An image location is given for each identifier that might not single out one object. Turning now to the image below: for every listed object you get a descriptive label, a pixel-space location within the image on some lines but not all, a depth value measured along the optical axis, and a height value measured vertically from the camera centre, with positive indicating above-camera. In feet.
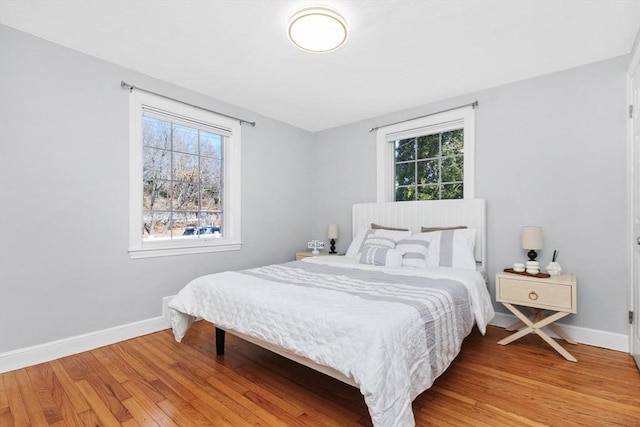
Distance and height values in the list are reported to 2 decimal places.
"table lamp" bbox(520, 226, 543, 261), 8.84 -0.73
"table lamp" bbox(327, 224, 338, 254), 14.11 -0.85
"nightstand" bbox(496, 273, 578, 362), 7.65 -2.20
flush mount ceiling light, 6.66 +4.22
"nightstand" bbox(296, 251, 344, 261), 13.53 -1.81
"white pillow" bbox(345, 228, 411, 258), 10.71 -0.89
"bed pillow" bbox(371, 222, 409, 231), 12.26 -0.56
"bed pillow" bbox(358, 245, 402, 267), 9.85 -1.41
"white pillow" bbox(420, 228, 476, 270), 9.41 -1.12
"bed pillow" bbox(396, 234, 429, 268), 9.76 -1.20
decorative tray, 8.25 -1.70
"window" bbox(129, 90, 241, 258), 9.68 +1.28
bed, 4.62 -1.78
